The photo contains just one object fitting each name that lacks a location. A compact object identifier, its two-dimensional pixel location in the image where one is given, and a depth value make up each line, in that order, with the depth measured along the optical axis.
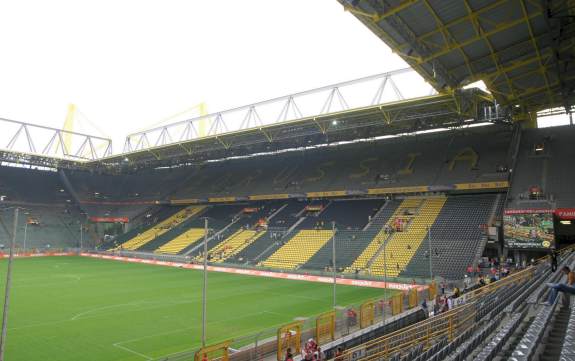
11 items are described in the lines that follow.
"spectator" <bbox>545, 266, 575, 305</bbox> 8.40
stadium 16.12
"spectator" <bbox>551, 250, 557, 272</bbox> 18.80
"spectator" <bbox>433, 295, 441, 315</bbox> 19.32
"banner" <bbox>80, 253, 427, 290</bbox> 32.12
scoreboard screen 30.95
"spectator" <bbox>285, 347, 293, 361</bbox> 12.61
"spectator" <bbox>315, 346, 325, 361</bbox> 13.09
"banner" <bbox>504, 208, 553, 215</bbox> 31.58
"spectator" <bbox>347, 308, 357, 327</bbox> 18.02
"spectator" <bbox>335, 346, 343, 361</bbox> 12.71
